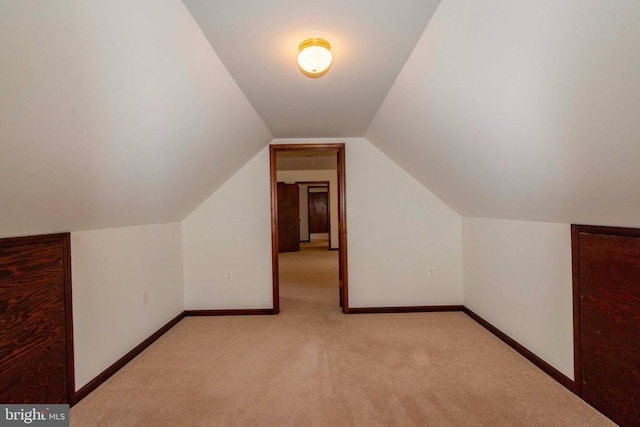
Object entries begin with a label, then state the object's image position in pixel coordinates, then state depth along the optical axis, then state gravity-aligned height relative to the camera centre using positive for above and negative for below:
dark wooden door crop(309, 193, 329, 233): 11.33 +0.08
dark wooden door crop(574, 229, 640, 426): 1.53 -0.61
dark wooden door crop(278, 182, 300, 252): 7.96 -0.06
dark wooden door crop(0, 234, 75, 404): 1.48 -0.53
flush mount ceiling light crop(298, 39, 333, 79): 1.52 +0.79
